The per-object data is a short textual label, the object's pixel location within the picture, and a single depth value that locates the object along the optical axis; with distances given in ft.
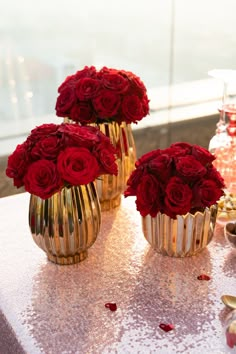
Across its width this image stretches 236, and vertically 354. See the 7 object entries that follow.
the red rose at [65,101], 4.16
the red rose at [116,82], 4.11
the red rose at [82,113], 4.13
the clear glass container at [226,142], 4.70
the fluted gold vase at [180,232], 3.57
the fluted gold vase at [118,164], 4.28
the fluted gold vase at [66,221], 3.46
